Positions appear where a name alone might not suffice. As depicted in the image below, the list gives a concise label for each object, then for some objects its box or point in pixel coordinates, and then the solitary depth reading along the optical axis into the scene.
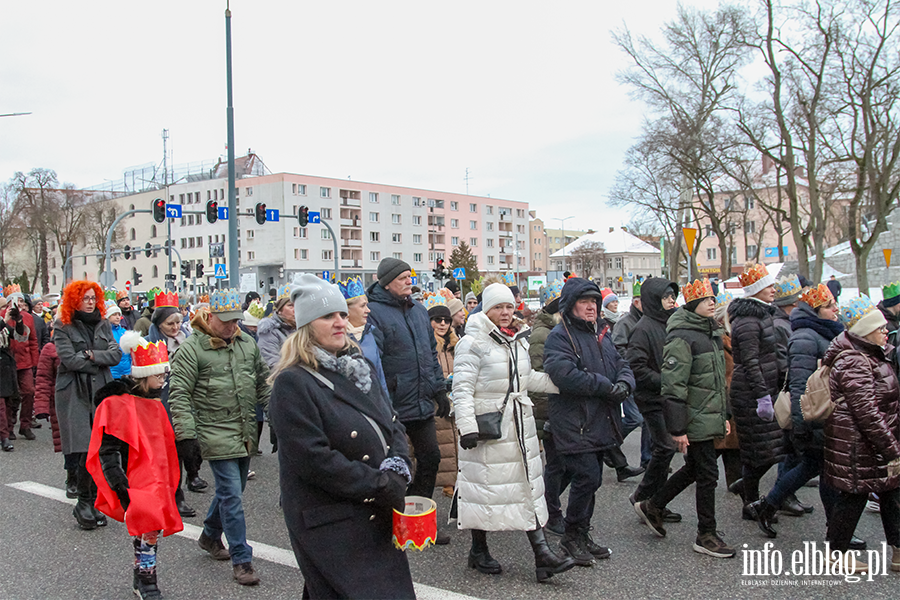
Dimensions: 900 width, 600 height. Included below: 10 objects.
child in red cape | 4.41
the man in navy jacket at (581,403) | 4.86
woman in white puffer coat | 4.65
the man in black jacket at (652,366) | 5.62
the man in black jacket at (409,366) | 5.47
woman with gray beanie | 2.77
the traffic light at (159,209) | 23.14
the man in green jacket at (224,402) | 4.73
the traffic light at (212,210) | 21.98
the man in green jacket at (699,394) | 5.02
